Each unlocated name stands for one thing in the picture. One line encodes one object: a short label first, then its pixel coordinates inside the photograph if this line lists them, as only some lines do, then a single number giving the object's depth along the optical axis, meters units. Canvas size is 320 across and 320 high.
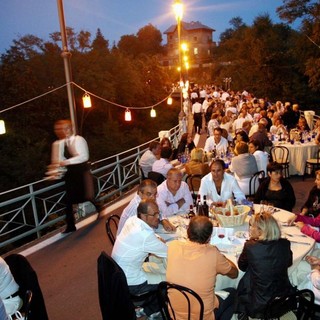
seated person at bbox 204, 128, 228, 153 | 7.81
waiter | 5.43
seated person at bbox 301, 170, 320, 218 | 4.47
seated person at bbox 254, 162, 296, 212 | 4.68
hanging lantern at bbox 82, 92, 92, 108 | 7.69
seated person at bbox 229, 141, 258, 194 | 5.93
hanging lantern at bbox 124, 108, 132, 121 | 10.73
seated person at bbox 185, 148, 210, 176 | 6.46
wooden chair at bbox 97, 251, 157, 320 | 2.69
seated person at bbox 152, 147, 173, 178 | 6.24
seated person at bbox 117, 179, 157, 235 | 3.97
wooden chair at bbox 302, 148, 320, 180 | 7.83
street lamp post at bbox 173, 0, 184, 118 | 12.07
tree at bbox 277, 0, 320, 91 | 22.70
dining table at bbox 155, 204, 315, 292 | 3.21
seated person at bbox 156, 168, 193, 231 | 4.49
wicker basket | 3.72
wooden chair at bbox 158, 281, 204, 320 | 2.51
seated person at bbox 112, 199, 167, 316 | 3.08
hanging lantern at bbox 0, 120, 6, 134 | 7.15
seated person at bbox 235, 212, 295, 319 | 2.73
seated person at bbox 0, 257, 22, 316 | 2.73
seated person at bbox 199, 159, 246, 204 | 4.72
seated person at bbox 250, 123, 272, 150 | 7.93
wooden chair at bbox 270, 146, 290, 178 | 7.84
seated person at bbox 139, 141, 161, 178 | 6.80
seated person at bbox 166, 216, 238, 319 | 2.57
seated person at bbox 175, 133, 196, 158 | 9.10
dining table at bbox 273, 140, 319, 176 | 8.16
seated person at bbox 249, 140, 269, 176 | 6.43
